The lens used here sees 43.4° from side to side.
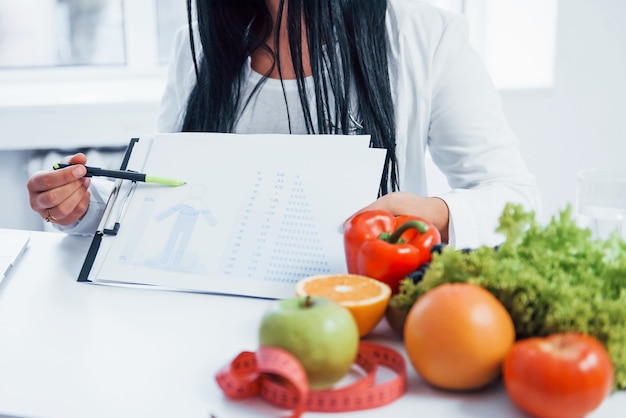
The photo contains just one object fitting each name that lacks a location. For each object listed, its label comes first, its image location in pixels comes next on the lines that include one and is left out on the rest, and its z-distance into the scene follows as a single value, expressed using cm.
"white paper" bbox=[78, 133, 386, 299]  101
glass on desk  201
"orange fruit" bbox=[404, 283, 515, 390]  68
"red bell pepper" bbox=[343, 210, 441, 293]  88
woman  135
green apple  68
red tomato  63
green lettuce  68
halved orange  80
